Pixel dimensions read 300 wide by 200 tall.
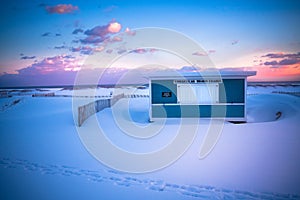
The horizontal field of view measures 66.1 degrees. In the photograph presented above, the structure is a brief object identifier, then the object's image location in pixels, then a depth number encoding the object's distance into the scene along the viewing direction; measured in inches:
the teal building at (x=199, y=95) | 531.5
